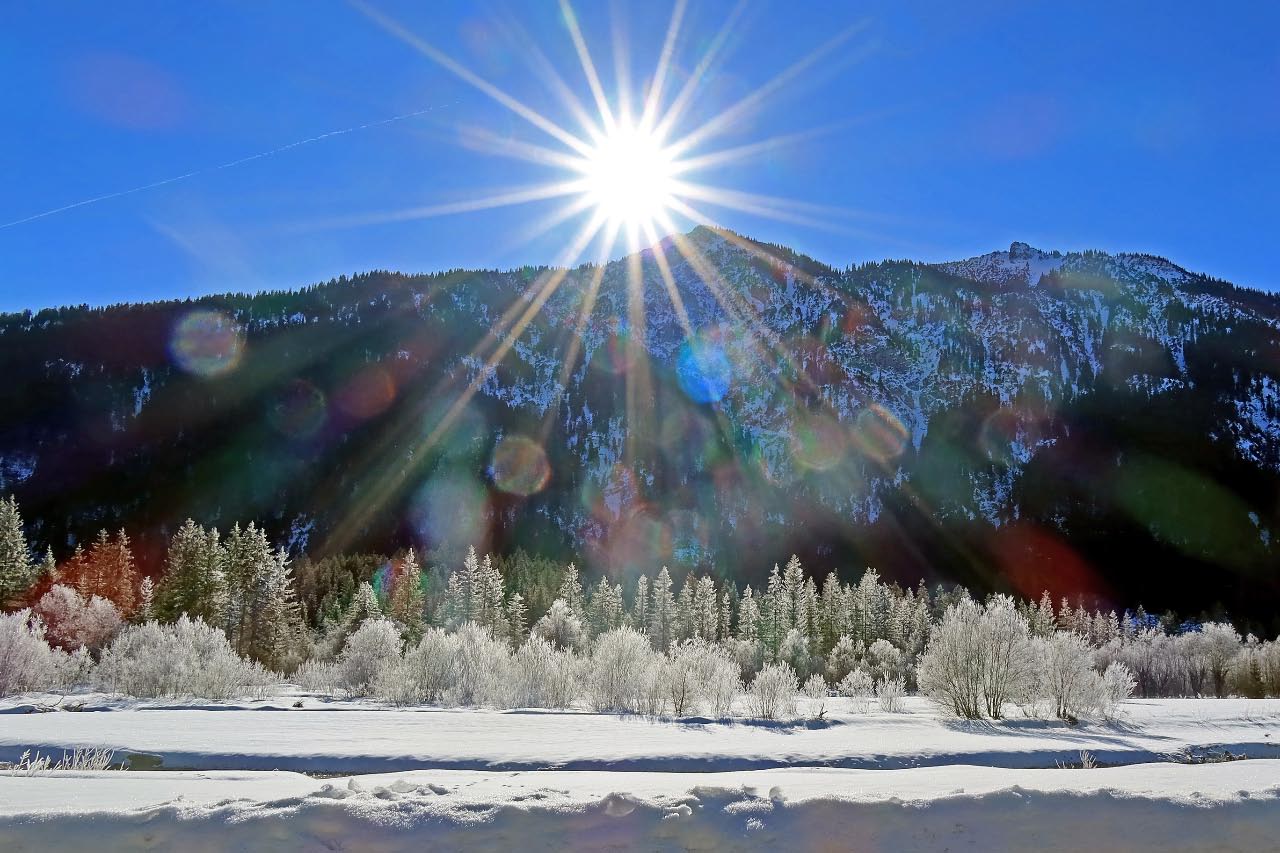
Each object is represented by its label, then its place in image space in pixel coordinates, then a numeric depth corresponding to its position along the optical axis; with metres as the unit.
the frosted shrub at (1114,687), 25.30
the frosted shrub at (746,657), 54.78
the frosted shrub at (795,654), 55.16
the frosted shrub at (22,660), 28.34
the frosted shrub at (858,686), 40.09
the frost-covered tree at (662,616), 61.44
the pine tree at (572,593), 62.50
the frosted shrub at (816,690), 37.85
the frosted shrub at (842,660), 55.47
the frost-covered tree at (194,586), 43.12
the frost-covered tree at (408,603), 49.12
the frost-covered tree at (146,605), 43.09
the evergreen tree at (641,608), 63.77
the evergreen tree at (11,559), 41.54
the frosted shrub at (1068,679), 25.17
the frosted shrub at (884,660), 53.63
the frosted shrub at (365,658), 32.84
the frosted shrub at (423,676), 28.83
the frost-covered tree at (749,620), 63.59
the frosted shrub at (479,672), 28.39
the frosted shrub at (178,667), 27.89
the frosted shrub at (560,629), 51.44
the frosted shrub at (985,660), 25.41
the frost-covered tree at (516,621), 53.25
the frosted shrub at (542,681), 28.91
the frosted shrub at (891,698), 28.66
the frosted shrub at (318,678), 34.59
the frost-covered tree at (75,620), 40.09
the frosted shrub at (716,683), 26.65
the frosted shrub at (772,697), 24.97
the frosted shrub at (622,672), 26.95
